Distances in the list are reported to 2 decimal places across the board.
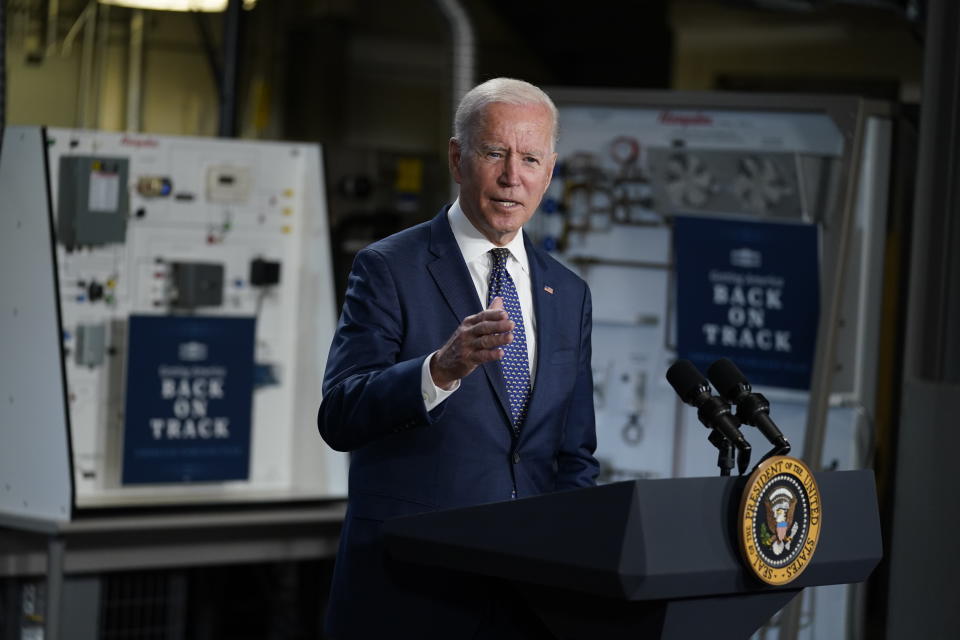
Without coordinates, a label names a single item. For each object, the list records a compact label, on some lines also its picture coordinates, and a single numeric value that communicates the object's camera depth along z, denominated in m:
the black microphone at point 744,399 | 3.54
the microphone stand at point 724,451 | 3.59
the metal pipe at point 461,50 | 10.32
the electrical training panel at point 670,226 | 8.48
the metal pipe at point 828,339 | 7.98
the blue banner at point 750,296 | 8.43
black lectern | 3.12
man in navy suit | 3.95
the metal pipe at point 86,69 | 15.04
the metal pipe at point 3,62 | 7.91
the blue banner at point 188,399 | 8.55
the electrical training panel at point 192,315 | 8.49
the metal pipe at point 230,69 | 10.16
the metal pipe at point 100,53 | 15.15
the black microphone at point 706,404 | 3.57
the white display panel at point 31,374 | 8.16
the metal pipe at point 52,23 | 14.66
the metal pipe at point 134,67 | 15.47
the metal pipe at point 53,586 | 8.23
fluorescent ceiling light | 12.83
